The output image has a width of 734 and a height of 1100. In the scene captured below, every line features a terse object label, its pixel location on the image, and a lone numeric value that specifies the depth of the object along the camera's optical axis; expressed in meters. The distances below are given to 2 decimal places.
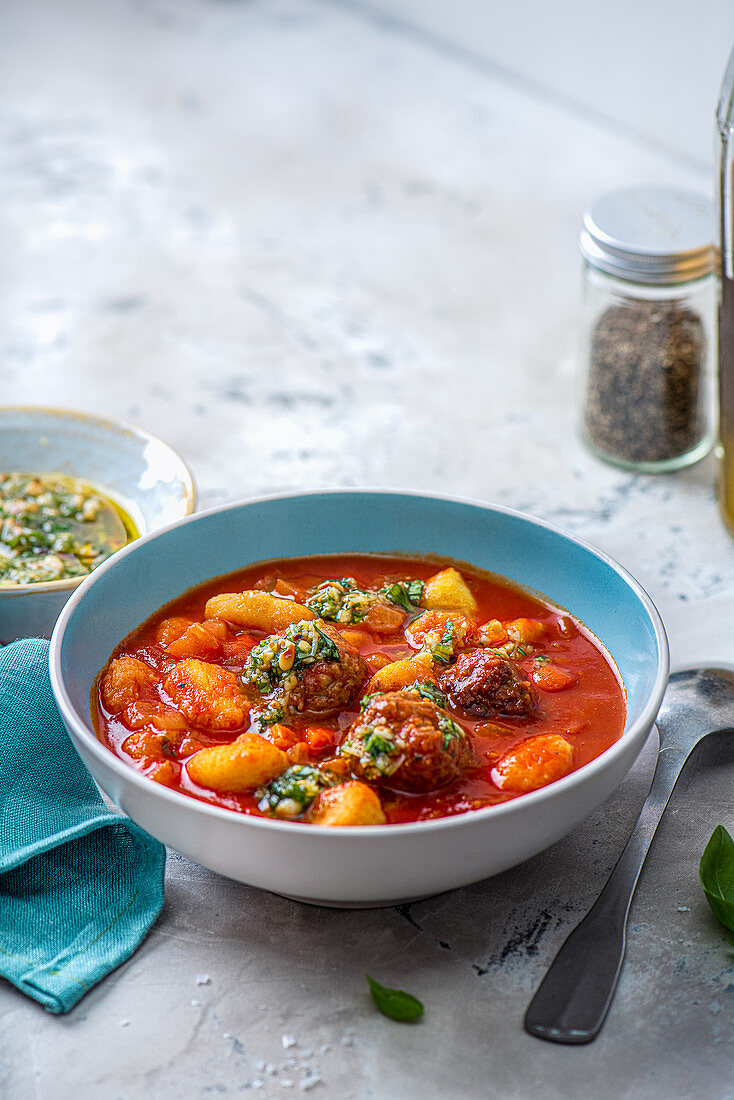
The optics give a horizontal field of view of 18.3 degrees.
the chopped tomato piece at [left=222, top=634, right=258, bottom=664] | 0.74
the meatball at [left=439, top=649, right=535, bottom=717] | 0.72
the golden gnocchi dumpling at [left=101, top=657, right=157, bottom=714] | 0.72
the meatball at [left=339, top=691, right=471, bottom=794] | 0.68
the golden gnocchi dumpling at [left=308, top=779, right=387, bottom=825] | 0.66
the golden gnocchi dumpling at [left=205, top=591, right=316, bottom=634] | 0.76
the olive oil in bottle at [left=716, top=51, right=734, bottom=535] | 0.85
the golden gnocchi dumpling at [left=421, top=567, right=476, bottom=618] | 0.77
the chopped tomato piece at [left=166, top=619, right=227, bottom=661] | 0.74
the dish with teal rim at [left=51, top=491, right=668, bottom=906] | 0.65
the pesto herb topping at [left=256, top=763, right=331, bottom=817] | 0.68
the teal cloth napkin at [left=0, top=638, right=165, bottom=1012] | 0.68
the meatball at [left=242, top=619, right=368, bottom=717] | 0.71
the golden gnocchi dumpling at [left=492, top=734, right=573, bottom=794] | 0.69
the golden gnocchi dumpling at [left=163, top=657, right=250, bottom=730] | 0.71
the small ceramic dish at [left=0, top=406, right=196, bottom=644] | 0.85
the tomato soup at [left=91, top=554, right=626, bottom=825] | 0.68
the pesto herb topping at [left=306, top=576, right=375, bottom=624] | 0.76
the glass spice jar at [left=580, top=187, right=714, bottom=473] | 0.91
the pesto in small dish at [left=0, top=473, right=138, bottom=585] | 0.82
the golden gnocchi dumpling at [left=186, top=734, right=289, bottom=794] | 0.68
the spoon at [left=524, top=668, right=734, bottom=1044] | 0.66
